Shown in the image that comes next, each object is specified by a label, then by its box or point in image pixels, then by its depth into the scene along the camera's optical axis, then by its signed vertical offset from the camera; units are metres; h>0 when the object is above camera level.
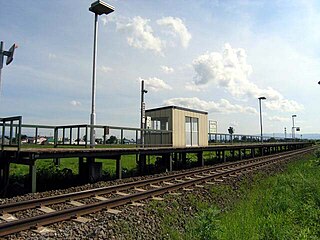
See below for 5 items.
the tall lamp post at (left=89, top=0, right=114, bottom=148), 15.17 +6.67
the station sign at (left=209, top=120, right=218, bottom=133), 27.48 +1.60
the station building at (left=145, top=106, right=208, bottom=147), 19.59 +1.26
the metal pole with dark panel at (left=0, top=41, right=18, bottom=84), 11.62 +3.46
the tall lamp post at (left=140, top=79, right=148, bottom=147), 19.23 +1.78
